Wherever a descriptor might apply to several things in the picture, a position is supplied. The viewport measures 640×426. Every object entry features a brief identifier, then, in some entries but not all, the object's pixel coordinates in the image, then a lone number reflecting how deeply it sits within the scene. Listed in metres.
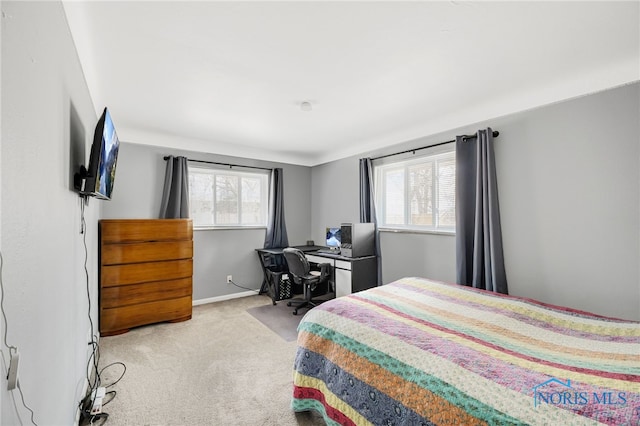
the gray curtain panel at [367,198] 3.99
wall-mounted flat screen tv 1.55
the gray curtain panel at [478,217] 2.72
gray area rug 3.23
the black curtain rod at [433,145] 2.80
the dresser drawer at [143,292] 3.11
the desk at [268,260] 4.47
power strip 1.86
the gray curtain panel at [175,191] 3.87
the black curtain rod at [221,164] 3.94
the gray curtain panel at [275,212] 4.81
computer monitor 4.48
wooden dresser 3.11
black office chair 3.66
